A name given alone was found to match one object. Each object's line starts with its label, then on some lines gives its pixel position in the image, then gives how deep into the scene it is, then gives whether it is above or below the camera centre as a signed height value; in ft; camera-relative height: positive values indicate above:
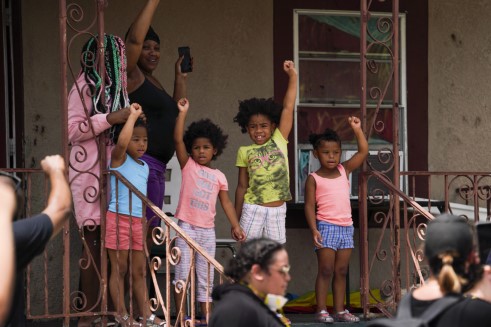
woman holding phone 39.31 -0.09
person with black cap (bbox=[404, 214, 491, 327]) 21.70 -2.33
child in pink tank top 40.39 -2.85
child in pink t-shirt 38.15 -2.14
